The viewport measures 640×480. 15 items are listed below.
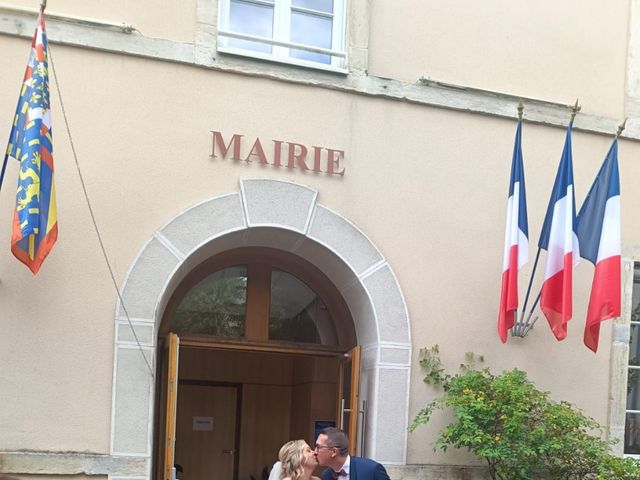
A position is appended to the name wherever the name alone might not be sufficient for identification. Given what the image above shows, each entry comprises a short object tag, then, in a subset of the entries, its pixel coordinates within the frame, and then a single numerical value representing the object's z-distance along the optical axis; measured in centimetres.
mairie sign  689
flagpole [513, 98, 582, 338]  747
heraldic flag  578
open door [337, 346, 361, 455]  732
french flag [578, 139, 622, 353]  695
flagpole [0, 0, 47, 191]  588
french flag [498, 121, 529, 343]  698
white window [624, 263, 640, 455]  798
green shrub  663
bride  560
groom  570
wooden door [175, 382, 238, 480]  1198
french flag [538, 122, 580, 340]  692
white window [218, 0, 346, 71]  715
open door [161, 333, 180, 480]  674
